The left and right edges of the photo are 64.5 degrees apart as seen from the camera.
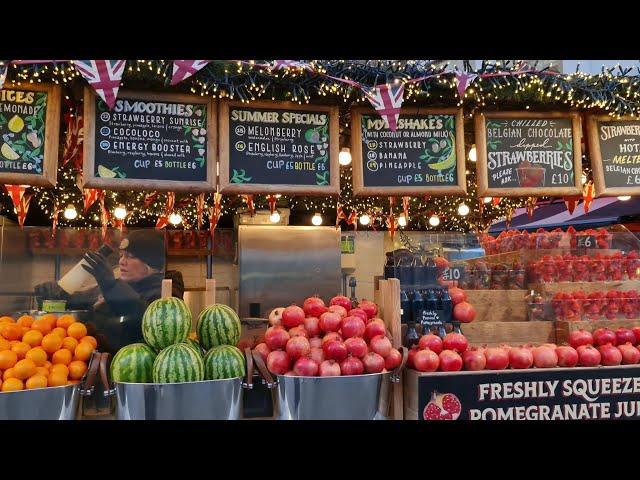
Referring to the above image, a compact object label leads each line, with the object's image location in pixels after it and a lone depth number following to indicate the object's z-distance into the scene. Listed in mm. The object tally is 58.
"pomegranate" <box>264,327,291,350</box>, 3025
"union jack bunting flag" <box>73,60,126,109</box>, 2871
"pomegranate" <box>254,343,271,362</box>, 3059
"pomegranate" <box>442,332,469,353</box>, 3264
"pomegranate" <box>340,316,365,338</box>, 3062
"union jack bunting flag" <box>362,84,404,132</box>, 3232
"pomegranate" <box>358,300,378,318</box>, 3428
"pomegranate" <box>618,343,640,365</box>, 3393
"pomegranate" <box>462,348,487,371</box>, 3166
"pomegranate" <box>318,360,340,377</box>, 2762
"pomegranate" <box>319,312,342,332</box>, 3115
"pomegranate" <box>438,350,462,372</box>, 3123
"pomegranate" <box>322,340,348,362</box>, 2840
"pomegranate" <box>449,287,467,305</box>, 3751
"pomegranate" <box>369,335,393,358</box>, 2959
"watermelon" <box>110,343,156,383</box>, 2645
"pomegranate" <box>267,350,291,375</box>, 2908
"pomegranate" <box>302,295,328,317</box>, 3297
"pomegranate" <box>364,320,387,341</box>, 3102
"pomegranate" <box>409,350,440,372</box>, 3088
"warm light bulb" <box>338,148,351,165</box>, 5098
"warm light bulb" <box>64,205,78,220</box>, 7726
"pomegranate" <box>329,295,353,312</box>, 3443
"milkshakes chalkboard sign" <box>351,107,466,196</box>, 3611
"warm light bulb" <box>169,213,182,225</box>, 8650
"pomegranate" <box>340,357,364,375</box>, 2812
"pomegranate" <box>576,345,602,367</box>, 3330
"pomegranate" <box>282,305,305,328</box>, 3199
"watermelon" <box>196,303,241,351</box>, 3051
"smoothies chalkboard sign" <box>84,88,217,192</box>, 3184
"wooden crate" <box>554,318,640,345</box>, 3717
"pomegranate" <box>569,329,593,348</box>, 3521
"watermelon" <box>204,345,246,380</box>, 2730
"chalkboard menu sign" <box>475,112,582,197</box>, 3744
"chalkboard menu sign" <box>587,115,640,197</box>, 3791
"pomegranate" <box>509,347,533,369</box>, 3221
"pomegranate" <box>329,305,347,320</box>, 3242
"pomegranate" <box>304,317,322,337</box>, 3156
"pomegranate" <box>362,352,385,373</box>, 2859
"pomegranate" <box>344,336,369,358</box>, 2898
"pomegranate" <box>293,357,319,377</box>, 2791
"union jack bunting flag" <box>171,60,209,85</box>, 2969
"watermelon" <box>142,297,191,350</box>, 2848
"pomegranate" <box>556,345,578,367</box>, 3314
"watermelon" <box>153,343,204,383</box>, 2557
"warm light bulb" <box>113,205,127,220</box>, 7578
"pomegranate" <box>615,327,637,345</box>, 3578
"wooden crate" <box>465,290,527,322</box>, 3953
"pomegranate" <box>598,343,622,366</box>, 3354
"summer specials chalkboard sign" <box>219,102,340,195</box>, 3414
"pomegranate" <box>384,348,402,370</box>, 2957
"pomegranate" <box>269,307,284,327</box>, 3330
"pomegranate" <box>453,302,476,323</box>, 3637
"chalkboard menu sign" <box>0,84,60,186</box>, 3047
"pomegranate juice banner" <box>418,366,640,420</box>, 3068
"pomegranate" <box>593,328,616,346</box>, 3543
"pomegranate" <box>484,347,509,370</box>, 3191
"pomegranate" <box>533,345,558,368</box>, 3250
